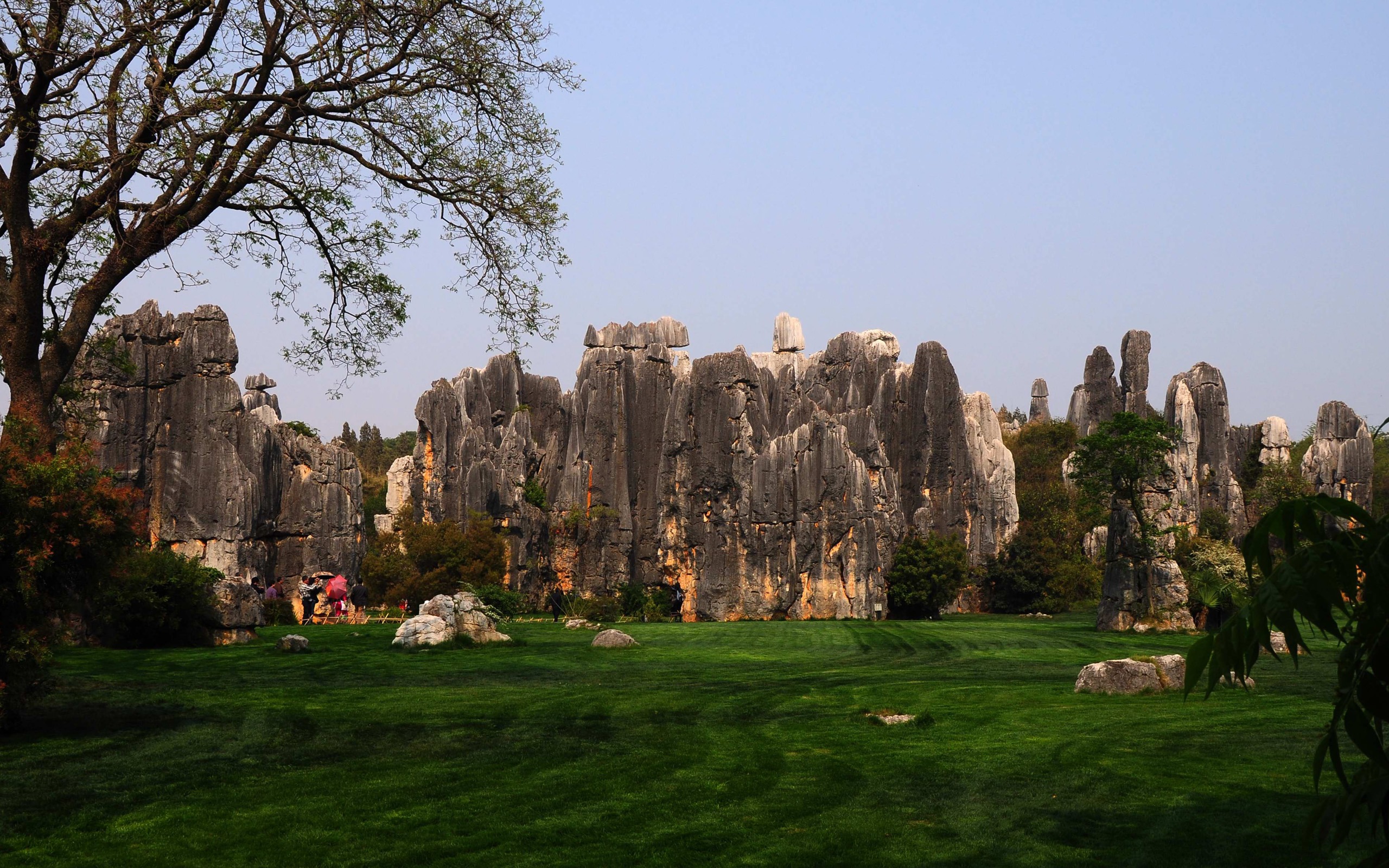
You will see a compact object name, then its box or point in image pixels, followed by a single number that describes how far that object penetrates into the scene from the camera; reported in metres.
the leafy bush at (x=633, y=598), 61.31
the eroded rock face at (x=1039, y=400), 134.12
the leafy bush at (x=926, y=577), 56.81
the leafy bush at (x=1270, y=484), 76.12
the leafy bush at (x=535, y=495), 71.62
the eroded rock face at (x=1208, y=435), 82.50
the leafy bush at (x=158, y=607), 25.23
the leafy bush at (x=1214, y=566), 37.43
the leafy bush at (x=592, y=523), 69.62
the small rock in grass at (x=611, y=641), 27.56
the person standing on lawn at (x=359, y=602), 41.78
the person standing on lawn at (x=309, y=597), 43.31
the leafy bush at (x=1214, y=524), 77.81
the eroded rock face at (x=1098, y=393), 91.96
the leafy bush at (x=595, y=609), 55.91
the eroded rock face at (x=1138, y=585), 40.69
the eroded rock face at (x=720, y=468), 61.00
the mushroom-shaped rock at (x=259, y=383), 76.81
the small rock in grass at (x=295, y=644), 24.56
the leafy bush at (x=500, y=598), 47.94
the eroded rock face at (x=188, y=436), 50.72
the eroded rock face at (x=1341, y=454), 80.25
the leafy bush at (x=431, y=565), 55.41
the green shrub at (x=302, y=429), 66.38
